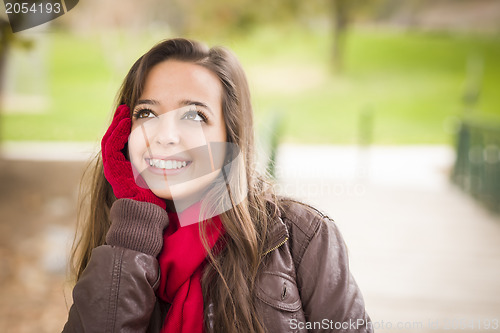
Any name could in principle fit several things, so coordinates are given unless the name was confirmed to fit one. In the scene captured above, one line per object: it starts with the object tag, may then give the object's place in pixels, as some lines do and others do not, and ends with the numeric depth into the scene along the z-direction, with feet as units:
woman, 3.41
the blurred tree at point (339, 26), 35.86
